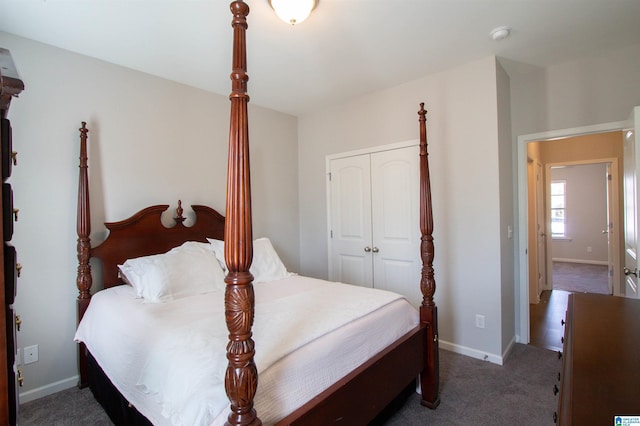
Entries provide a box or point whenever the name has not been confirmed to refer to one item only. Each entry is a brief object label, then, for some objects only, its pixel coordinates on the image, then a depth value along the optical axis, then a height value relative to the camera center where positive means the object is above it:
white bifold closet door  3.12 -0.07
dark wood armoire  0.71 -0.12
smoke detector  2.19 +1.25
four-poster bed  0.96 -0.58
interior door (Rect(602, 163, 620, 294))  4.06 -0.32
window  7.33 +0.02
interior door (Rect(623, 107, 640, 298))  2.00 +0.06
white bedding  1.20 -0.62
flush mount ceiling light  1.77 +1.18
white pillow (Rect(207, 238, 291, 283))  2.76 -0.44
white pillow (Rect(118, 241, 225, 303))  2.16 -0.43
